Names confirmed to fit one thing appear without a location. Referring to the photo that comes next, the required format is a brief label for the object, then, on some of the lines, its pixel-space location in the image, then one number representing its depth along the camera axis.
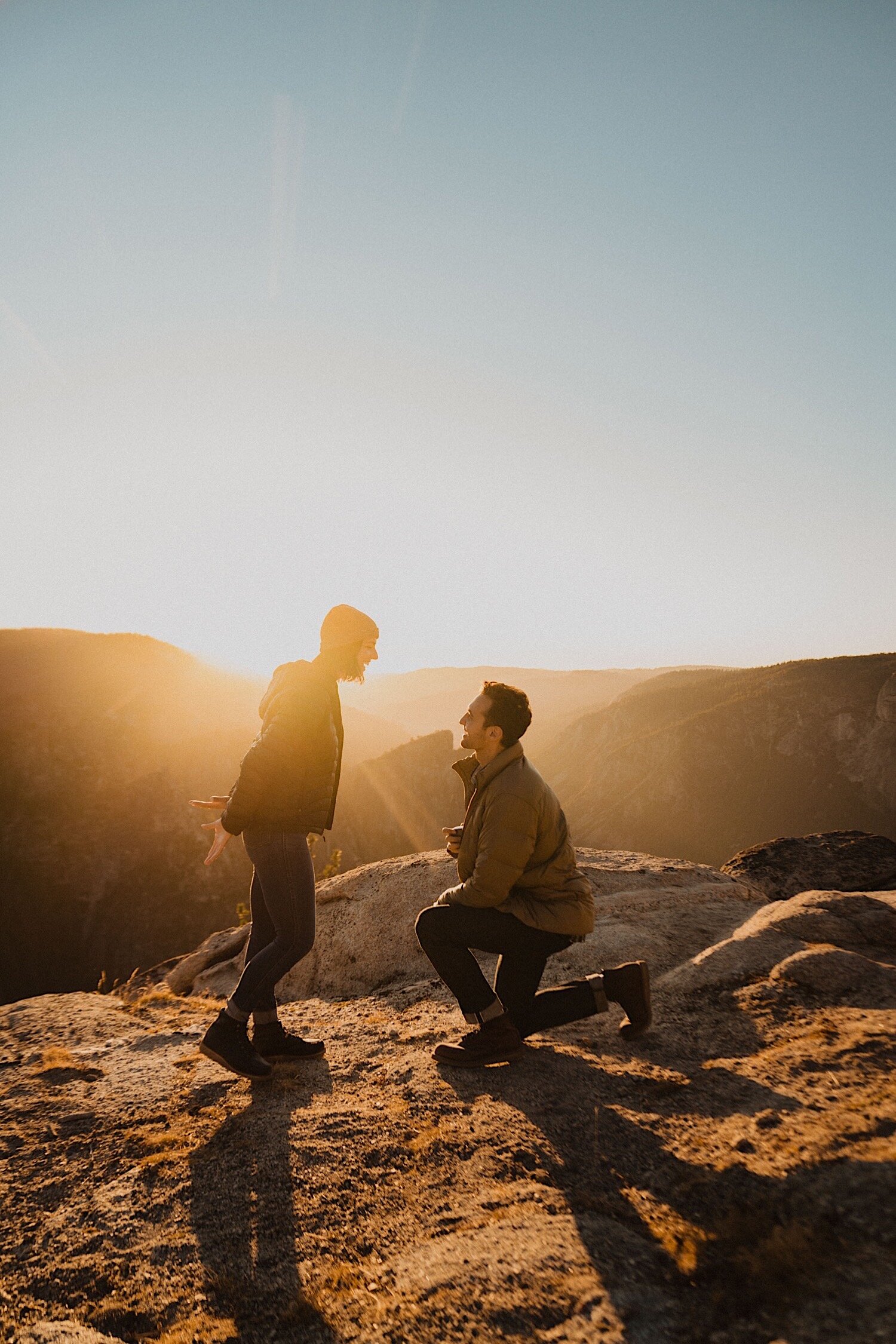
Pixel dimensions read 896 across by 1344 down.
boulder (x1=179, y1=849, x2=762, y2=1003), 6.27
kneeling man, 3.83
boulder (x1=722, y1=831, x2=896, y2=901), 8.66
